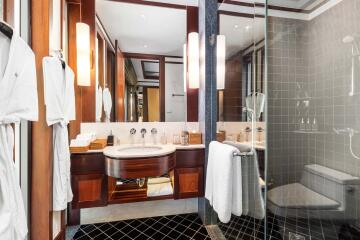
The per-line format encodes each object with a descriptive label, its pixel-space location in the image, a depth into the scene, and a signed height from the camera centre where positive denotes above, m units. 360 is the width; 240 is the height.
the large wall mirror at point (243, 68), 1.50 +0.44
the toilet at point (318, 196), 1.58 -0.71
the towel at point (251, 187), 1.46 -0.56
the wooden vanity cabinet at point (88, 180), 1.79 -0.61
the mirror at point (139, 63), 2.21 +0.69
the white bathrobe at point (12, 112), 0.86 +0.04
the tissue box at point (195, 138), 2.21 -0.24
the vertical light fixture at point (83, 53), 1.98 +0.71
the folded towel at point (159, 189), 2.15 -0.84
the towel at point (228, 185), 1.44 -0.53
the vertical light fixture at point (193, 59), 2.23 +0.71
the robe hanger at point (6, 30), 0.91 +0.45
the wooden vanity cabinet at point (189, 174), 2.04 -0.62
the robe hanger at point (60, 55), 1.52 +0.53
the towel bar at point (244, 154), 1.47 -0.29
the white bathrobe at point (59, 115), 1.38 +0.03
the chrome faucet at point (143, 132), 2.27 -0.17
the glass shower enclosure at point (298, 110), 1.53 +0.07
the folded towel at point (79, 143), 1.80 -0.24
